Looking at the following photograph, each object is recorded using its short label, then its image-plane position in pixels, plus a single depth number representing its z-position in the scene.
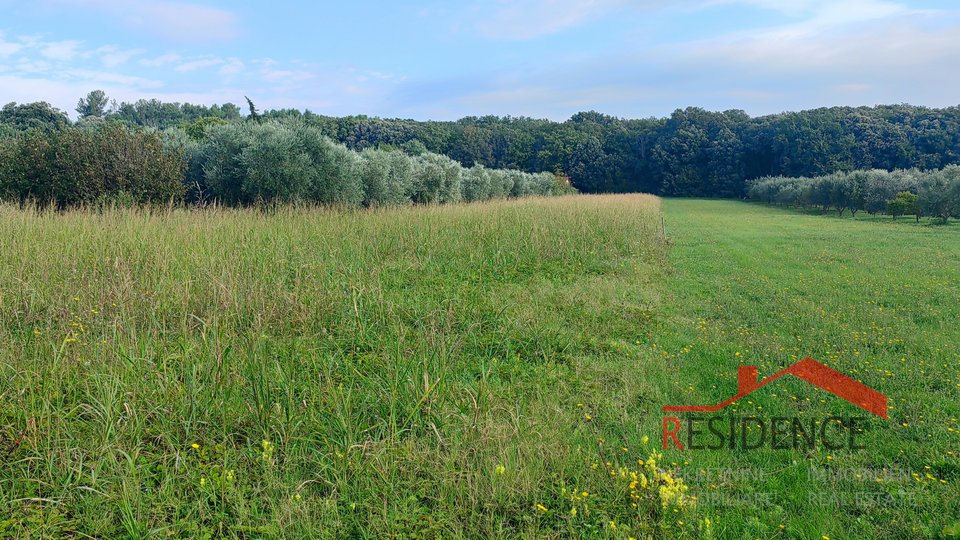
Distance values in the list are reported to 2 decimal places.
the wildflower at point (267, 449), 3.20
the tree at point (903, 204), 30.38
